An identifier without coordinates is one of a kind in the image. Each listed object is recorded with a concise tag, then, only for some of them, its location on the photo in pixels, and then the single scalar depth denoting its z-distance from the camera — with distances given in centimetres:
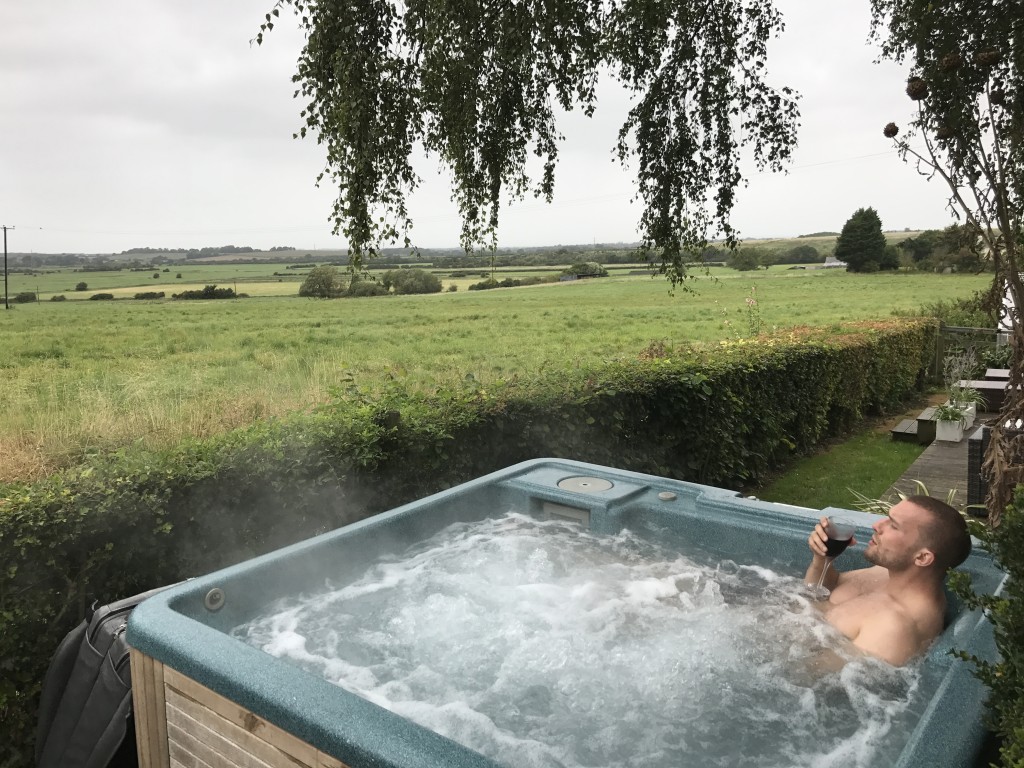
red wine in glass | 238
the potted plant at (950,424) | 623
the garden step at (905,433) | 701
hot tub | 148
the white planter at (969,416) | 638
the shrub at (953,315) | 1072
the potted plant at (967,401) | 638
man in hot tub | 215
